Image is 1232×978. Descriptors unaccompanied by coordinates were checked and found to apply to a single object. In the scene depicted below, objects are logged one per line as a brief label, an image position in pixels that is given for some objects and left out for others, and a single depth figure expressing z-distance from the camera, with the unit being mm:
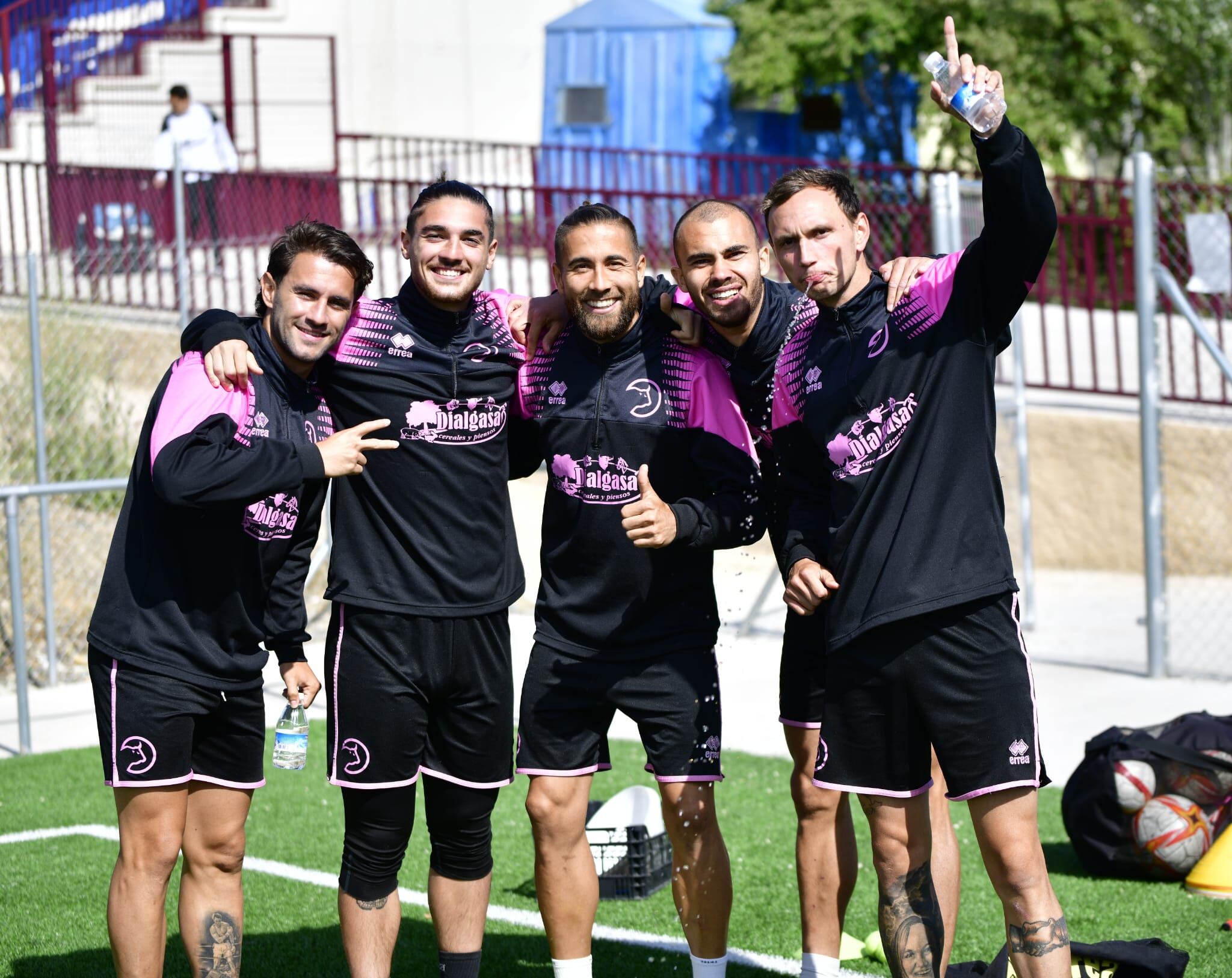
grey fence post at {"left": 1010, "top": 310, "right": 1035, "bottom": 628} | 9969
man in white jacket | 16172
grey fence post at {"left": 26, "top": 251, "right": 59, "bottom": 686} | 8891
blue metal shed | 21562
